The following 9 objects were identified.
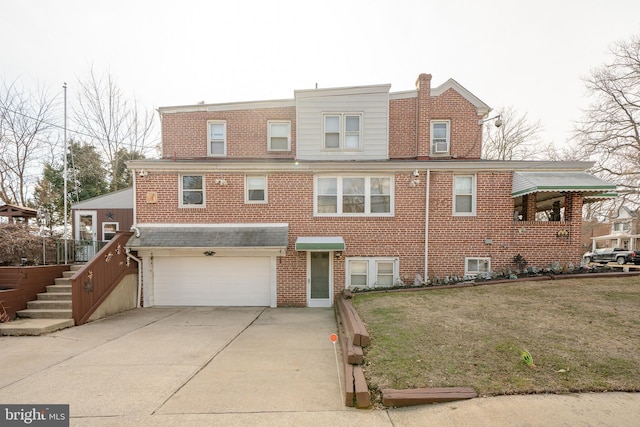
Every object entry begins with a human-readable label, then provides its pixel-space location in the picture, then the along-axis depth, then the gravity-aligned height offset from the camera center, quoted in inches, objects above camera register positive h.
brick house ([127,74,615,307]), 401.1 -21.2
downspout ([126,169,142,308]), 406.3 -26.3
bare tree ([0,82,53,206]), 744.3 +143.0
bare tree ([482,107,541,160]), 933.2 +219.1
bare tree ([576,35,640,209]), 772.6 +205.3
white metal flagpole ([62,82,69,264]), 386.3 +69.3
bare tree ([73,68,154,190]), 798.5 +188.1
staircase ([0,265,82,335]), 280.7 -117.9
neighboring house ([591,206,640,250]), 1333.7 -160.1
